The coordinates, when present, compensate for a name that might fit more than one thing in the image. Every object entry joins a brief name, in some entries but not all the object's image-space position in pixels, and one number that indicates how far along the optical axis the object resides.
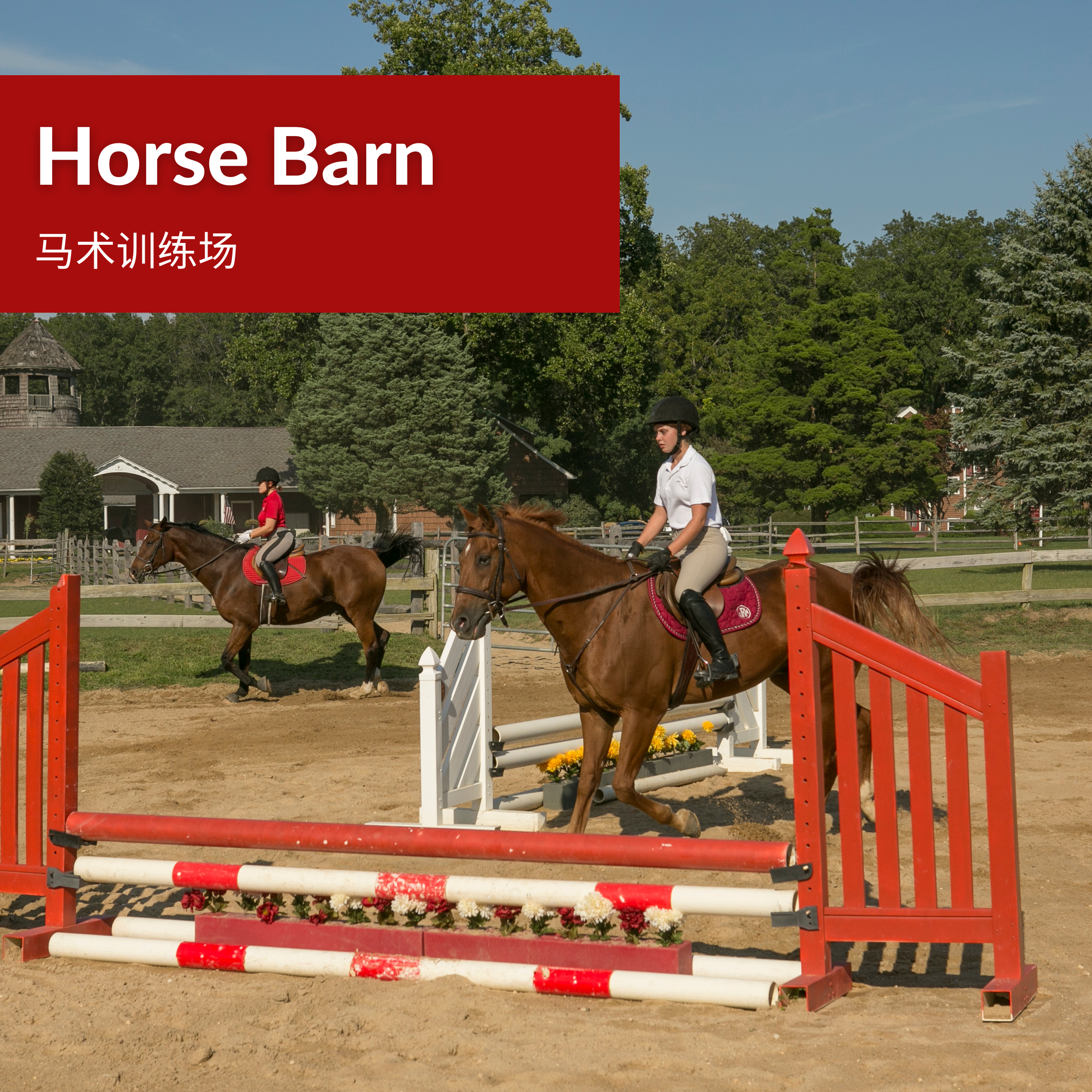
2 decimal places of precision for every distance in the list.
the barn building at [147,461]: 48.91
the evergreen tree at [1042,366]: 31.48
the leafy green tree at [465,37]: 39.09
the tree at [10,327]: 83.06
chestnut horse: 6.36
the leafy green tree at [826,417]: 44.75
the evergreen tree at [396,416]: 41.22
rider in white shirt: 6.37
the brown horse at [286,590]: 13.36
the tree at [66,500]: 42.47
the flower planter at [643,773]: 7.38
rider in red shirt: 12.88
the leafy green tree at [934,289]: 60.72
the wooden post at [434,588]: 17.50
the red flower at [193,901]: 5.27
